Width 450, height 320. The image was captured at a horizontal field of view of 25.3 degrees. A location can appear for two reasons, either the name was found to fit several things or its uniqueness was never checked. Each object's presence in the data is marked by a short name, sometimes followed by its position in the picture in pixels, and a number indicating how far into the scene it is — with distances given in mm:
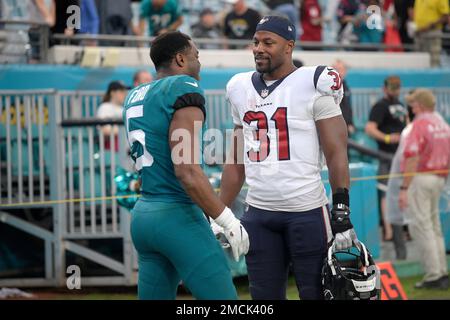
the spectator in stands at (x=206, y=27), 14023
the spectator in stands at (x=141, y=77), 10395
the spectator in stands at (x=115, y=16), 12359
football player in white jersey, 5594
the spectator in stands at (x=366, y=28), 13956
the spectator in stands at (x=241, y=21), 13367
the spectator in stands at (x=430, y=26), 14609
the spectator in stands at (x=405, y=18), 15109
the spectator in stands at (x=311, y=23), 14499
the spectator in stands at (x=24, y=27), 11148
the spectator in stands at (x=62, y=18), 11500
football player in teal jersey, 5039
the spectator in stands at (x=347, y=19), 14562
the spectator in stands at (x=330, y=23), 15367
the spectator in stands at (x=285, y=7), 14031
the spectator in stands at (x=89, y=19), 11750
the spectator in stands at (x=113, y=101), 10305
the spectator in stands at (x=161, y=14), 12516
